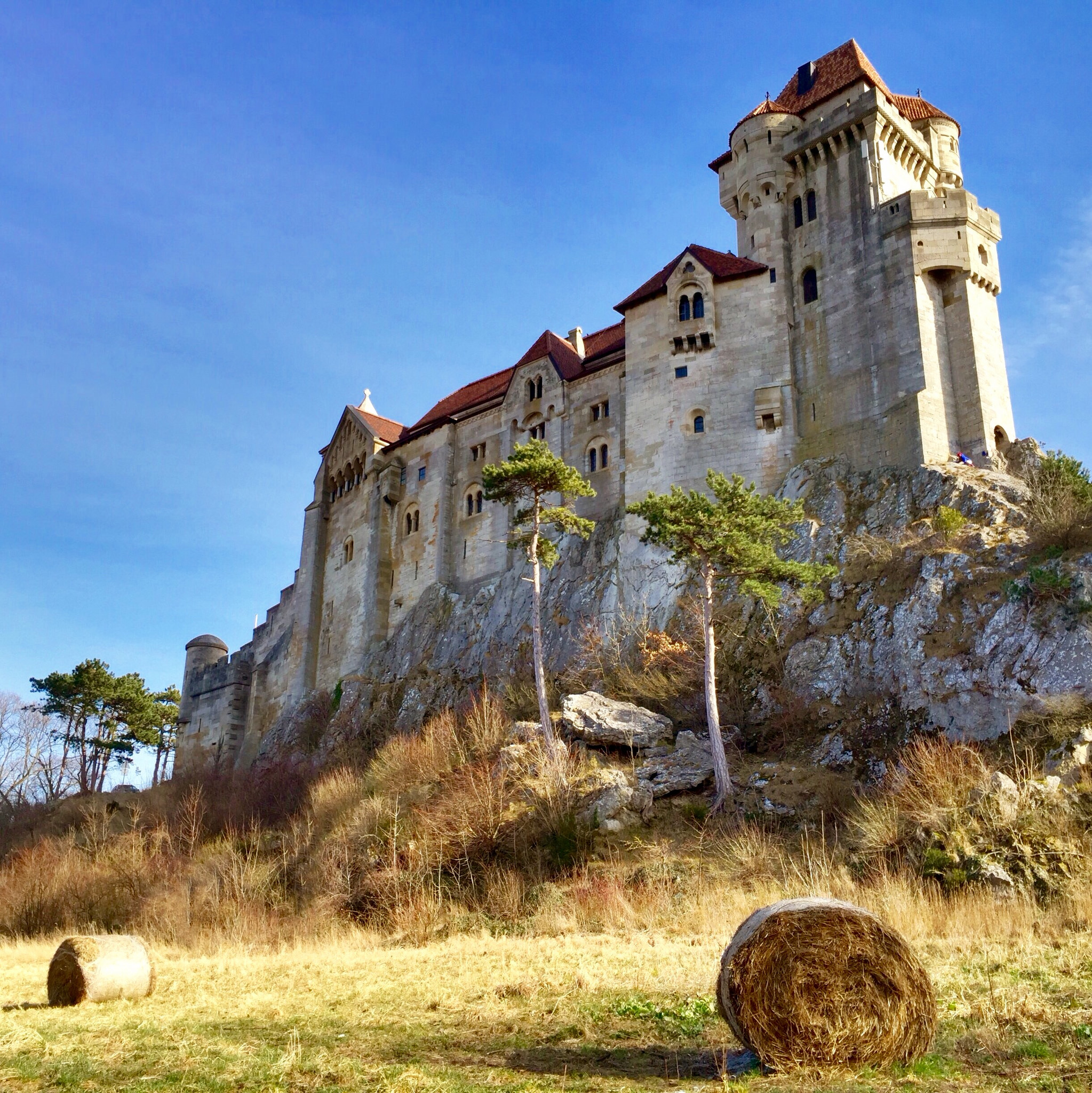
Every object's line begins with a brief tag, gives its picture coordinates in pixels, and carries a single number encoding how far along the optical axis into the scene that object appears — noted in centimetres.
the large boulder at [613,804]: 2647
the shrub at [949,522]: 3241
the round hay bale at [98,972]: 1576
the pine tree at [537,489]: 3247
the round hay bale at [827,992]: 995
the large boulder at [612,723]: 3031
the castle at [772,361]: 3884
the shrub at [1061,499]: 2944
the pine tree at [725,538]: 2838
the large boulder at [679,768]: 2769
